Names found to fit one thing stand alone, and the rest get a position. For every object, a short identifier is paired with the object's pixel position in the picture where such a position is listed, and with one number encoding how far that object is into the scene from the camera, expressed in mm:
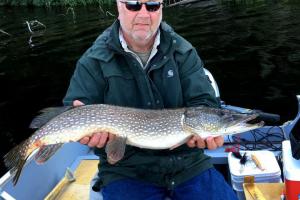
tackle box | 2421
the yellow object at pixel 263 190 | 2202
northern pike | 1892
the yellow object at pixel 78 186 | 2575
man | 2006
